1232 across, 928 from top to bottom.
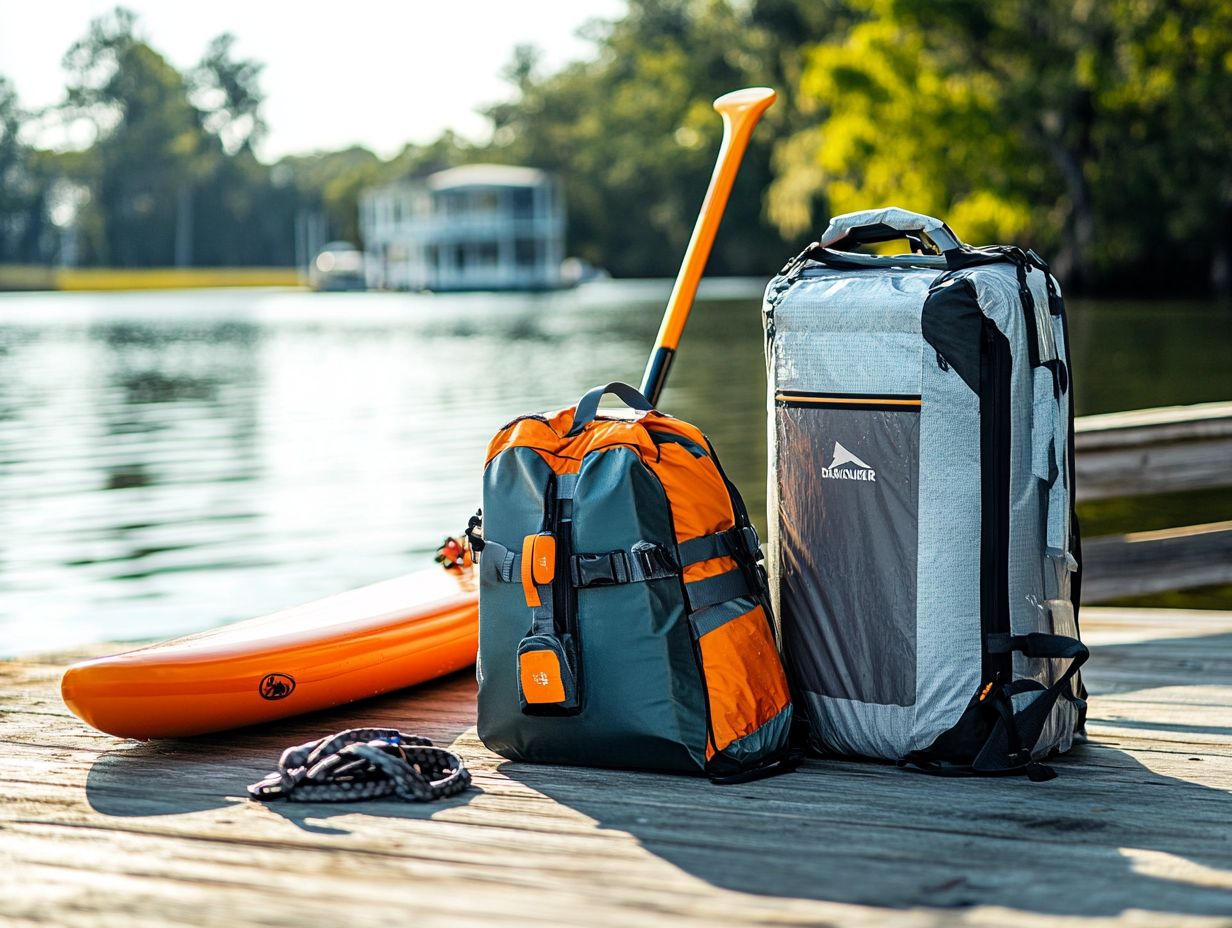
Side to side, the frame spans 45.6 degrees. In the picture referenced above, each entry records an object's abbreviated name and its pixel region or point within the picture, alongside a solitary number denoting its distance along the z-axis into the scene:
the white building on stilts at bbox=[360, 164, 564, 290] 66.56
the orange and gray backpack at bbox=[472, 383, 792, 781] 2.54
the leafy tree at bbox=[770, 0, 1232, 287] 29.44
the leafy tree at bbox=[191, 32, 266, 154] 98.00
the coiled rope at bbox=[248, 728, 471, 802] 2.48
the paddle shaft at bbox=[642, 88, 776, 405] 3.19
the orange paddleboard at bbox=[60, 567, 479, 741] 2.83
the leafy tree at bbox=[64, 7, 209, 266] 93.62
